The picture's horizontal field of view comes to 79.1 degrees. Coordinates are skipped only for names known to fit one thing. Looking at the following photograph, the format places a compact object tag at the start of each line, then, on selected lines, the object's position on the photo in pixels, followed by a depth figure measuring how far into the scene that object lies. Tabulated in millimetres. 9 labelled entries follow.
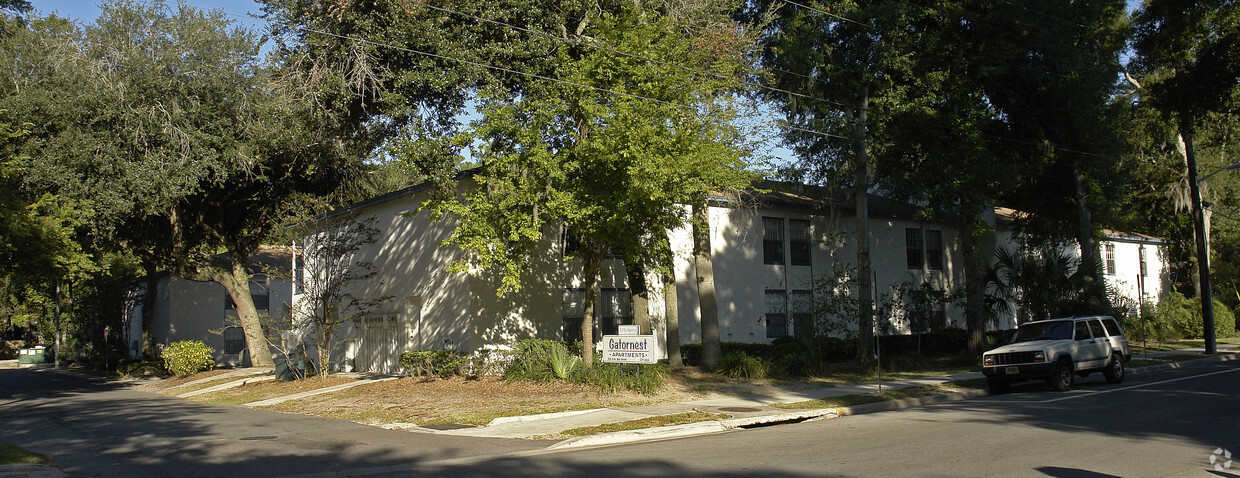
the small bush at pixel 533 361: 18391
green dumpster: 50812
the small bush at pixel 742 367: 19473
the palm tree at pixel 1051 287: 23833
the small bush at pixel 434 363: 20719
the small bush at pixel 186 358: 30578
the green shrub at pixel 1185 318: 35500
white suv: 16672
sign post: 16531
